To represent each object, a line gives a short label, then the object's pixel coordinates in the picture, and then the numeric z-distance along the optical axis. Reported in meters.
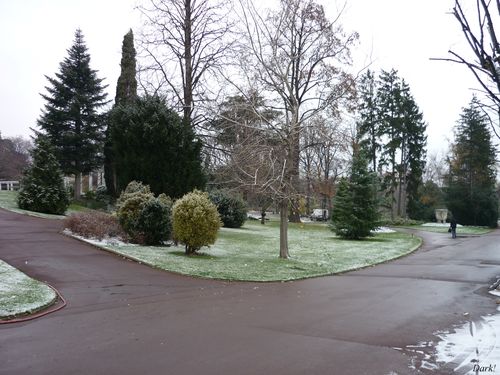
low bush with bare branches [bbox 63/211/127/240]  16.70
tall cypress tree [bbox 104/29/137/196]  33.97
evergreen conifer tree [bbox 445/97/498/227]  54.24
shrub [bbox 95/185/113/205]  33.75
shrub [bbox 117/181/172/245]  16.94
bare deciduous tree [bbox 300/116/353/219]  16.34
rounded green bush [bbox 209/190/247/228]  30.23
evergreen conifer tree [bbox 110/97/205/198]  23.59
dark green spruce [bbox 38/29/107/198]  34.06
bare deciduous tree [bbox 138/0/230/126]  28.92
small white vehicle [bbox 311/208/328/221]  60.96
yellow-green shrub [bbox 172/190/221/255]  15.45
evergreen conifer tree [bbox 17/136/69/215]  23.59
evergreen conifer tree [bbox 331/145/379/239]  27.62
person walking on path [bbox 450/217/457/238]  32.74
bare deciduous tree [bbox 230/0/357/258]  16.22
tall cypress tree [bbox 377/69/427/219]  57.62
